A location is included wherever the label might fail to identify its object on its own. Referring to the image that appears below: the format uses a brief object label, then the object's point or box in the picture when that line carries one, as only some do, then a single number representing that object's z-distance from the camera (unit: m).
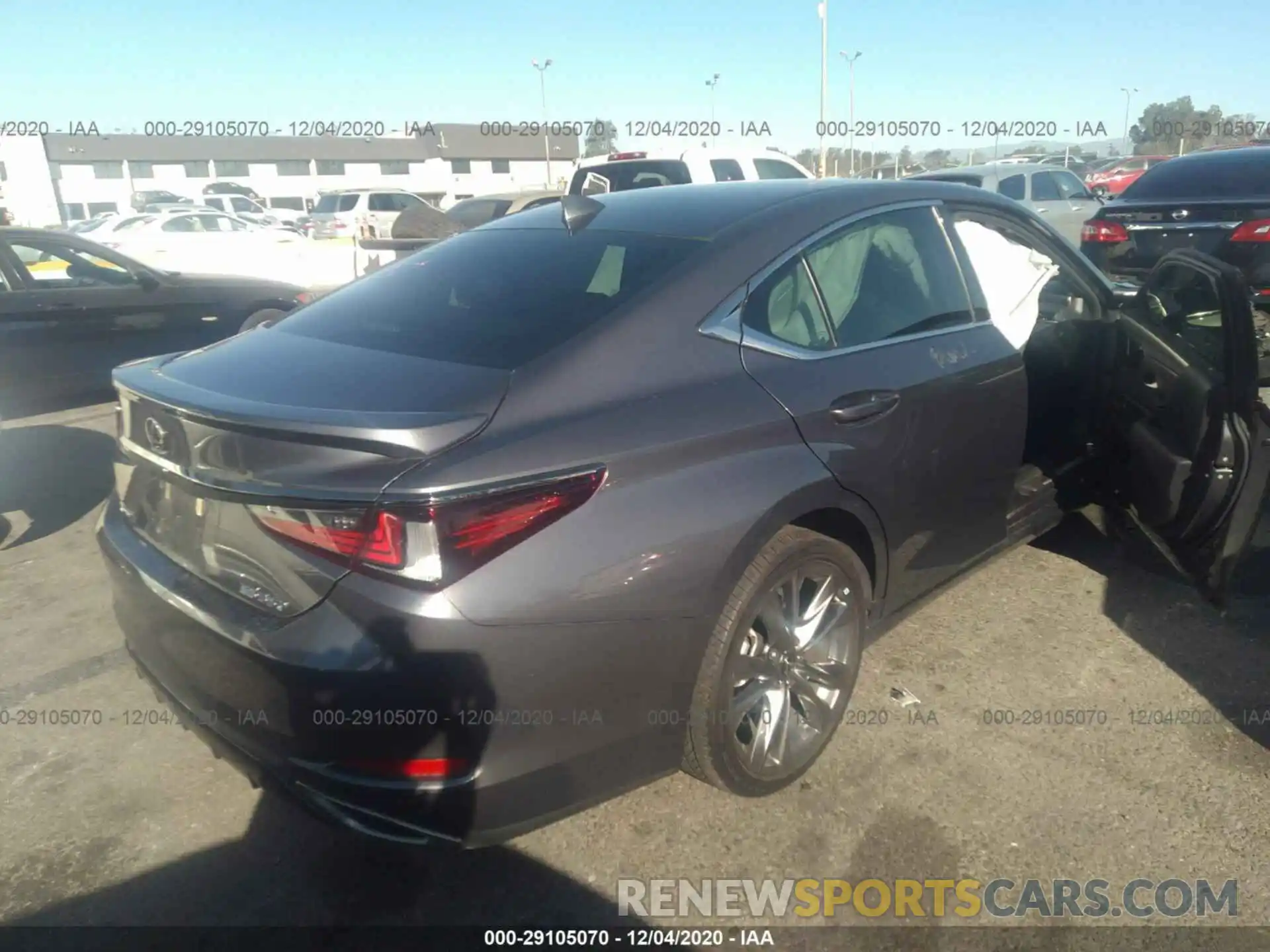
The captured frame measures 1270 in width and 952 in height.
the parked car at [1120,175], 28.38
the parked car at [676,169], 9.77
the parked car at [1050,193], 12.73
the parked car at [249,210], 28.75
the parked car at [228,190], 46.66
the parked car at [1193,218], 6.84
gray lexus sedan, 1.87
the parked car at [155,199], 35.83
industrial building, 57.22
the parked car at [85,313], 6.34
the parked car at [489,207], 14.40
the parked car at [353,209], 22.84
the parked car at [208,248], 13.34
